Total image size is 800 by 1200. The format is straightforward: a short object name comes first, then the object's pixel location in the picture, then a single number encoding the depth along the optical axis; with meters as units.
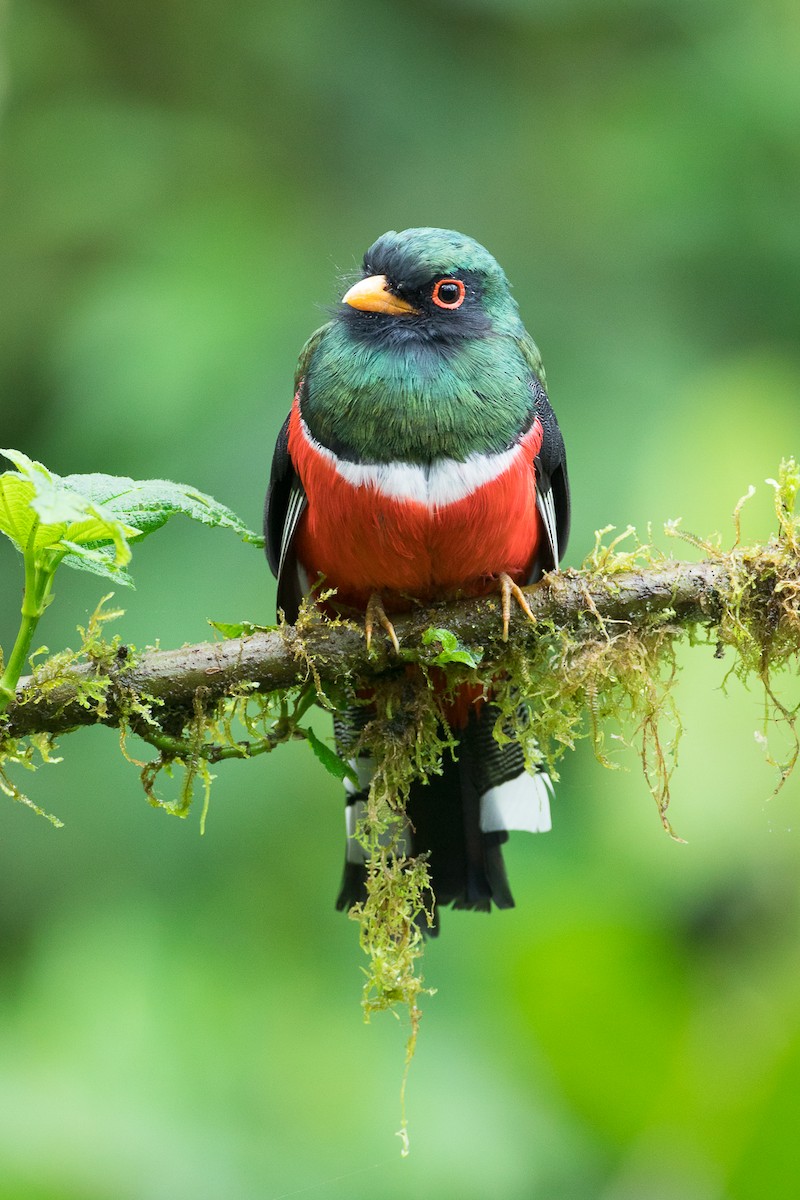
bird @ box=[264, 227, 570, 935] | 6.14
